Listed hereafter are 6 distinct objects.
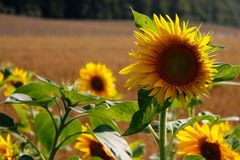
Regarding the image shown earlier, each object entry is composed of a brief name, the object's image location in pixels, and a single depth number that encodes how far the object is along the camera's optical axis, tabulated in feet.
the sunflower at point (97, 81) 11.78
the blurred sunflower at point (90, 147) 7.60
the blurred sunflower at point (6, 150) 6.76
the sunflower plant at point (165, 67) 6.34
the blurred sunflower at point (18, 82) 11.13
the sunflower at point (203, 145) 7.07
